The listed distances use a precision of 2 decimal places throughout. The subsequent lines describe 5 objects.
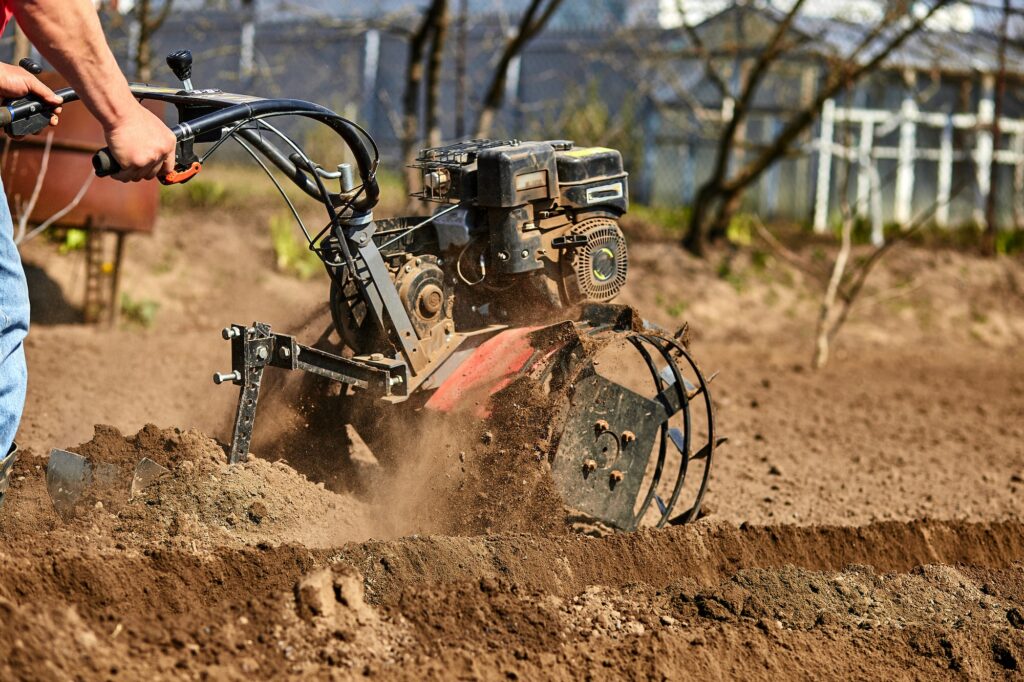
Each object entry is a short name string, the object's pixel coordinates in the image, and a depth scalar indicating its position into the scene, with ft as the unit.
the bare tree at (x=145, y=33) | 64.23
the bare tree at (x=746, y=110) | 69.82
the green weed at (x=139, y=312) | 61.62
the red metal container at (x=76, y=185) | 51.13
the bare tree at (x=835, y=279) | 62.03
